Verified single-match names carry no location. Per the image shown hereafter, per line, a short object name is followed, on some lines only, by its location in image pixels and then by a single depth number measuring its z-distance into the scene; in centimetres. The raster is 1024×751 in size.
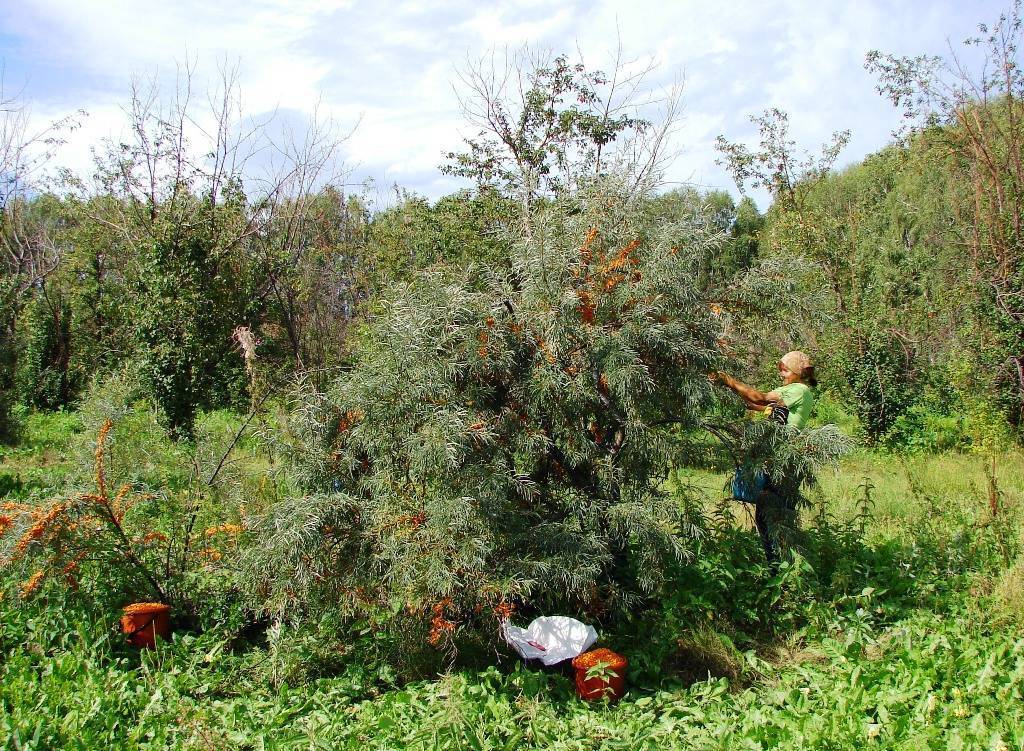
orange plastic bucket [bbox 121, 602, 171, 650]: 446
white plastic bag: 395
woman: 467
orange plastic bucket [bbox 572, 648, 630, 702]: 382
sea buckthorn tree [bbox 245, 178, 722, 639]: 393
